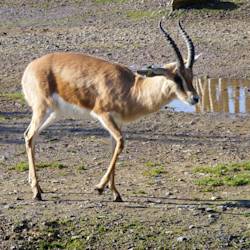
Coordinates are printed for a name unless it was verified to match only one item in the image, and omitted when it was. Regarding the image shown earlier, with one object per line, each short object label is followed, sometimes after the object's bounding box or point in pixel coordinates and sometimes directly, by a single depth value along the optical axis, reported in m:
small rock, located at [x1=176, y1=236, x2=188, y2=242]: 17.33
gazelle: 19.05
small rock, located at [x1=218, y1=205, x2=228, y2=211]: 18.81
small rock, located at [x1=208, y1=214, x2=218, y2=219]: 18.33
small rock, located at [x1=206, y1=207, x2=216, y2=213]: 18.67
